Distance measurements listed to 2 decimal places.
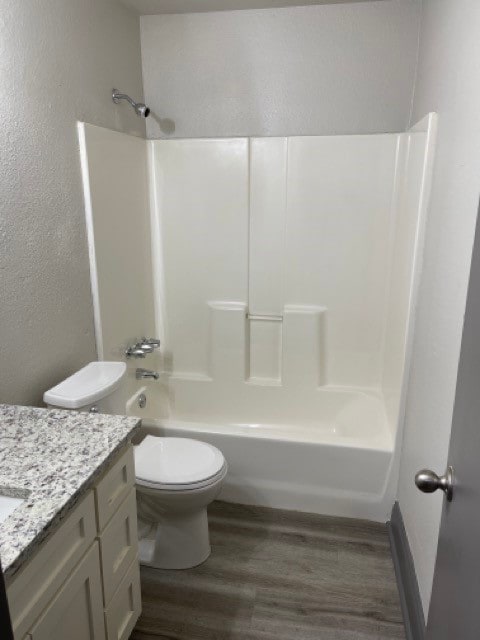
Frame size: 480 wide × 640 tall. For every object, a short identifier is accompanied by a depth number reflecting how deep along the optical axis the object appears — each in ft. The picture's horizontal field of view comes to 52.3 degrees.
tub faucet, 8.70
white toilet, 6.17
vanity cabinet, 3.46
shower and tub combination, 7.71
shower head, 7.64
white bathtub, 7.56
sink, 3.86
